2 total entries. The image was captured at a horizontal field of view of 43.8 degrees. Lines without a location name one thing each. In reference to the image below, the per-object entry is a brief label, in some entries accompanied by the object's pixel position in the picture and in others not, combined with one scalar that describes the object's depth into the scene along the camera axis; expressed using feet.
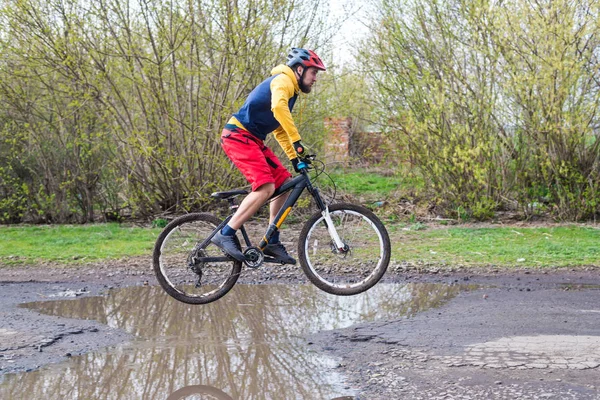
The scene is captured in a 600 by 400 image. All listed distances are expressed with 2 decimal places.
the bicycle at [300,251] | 20.59
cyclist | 19.93
